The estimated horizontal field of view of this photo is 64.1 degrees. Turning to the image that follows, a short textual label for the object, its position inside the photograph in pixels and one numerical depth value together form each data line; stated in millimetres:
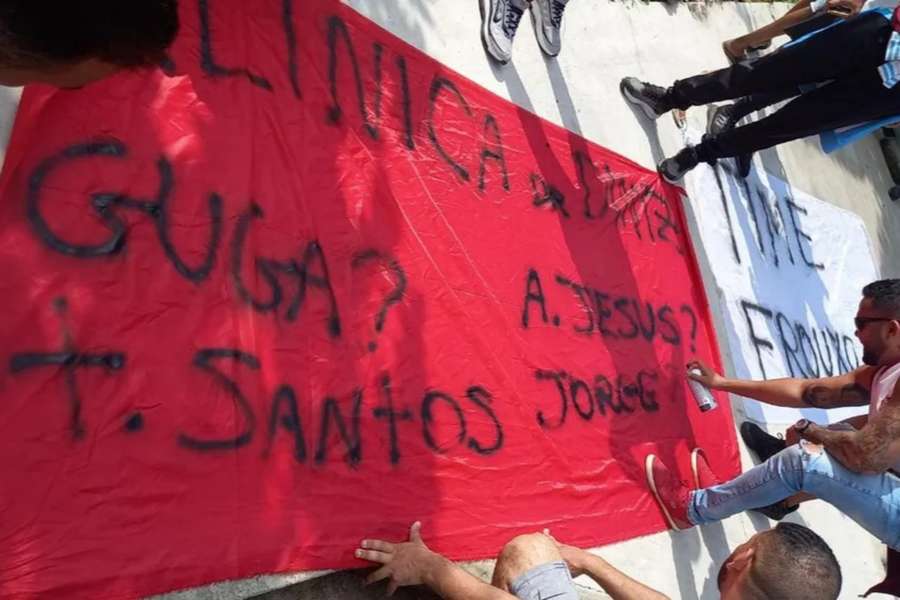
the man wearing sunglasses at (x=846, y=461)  2164
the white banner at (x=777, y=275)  3748
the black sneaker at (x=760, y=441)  3270
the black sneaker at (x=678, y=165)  3455
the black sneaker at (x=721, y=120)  3918
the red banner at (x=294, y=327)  1605
